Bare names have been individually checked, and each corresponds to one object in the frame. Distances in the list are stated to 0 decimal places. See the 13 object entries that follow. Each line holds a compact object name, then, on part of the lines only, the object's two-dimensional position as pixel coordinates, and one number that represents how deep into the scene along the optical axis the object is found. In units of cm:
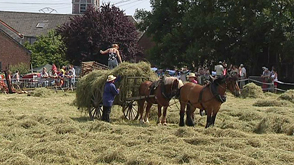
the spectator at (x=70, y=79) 2877
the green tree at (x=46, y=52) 5696
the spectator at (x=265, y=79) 2893
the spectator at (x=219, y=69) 2299
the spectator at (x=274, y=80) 2831
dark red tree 4184
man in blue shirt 1415
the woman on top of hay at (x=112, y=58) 1728
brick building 5570
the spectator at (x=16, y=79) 2977
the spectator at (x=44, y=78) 2980
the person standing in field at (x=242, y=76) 2903
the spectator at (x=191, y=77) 1591
